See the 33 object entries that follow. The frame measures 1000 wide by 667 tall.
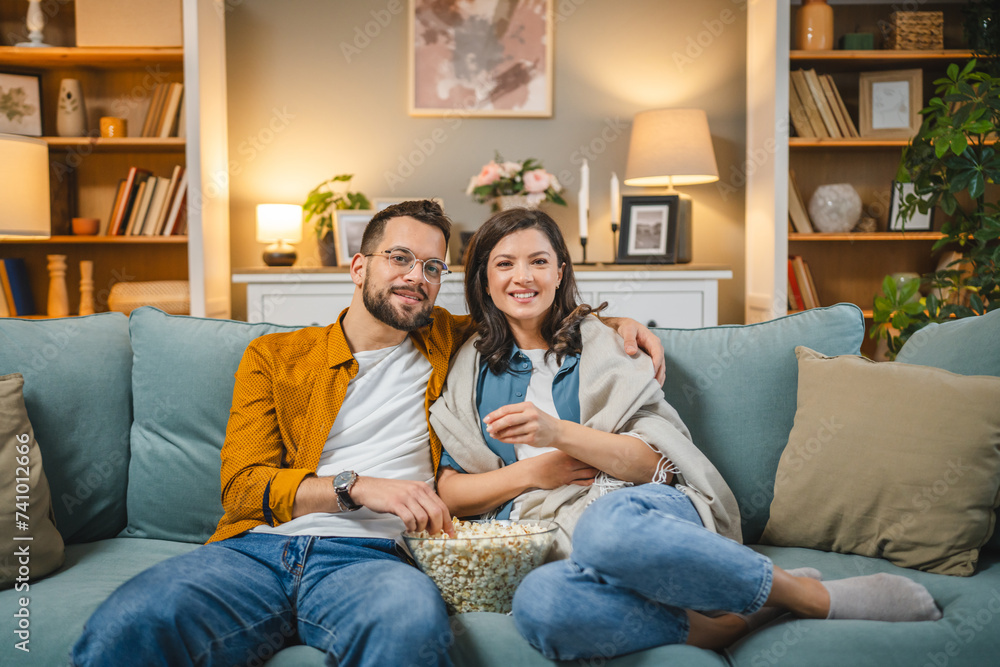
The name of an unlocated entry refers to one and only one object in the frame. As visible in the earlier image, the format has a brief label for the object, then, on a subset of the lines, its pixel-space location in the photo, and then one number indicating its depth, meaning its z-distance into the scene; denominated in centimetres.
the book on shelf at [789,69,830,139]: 317
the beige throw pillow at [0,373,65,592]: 126
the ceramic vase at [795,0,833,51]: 313
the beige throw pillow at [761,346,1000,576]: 123
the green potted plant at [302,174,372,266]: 322
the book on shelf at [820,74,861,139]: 317
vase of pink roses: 314
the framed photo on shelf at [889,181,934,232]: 325
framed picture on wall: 343
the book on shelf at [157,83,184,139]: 309
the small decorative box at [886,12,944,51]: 317
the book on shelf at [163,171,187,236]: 312
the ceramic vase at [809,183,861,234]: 321
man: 105
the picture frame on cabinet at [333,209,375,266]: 311
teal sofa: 146
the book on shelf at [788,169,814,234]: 325
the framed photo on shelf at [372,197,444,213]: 334
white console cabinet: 287
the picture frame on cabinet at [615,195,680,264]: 314
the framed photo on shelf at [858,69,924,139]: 321
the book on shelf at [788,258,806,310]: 327
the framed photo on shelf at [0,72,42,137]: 312
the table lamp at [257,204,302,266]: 321
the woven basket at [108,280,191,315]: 302
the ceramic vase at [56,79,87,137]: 312
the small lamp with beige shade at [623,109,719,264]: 316
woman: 109
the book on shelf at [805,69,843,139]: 315
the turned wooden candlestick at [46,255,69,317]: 311
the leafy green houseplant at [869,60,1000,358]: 248
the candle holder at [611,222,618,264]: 310
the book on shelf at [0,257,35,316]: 307
